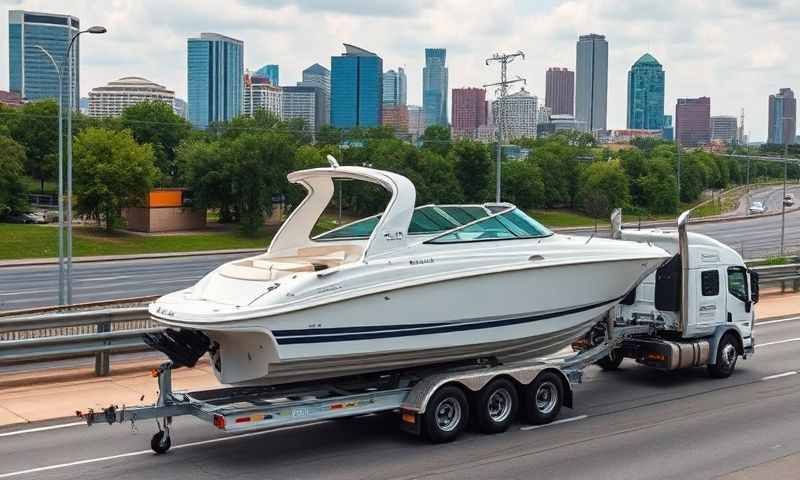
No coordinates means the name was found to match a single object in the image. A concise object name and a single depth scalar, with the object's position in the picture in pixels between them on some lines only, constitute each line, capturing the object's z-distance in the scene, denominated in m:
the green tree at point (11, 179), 65.31
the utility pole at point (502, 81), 43.38
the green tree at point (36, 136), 89.12
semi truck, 11.98
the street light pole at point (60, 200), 31.78
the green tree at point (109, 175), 60.03
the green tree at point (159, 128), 93.75
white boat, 11.90
